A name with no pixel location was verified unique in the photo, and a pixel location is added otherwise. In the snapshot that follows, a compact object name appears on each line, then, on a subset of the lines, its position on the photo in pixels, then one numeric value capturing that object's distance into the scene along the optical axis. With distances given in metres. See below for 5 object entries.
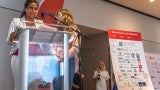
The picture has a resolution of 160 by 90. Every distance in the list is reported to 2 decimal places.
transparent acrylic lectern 1.55
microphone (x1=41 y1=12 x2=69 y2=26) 2.10
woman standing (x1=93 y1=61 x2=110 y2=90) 4.98
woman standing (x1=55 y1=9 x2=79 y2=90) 1.79
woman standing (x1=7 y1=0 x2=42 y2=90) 1.63
